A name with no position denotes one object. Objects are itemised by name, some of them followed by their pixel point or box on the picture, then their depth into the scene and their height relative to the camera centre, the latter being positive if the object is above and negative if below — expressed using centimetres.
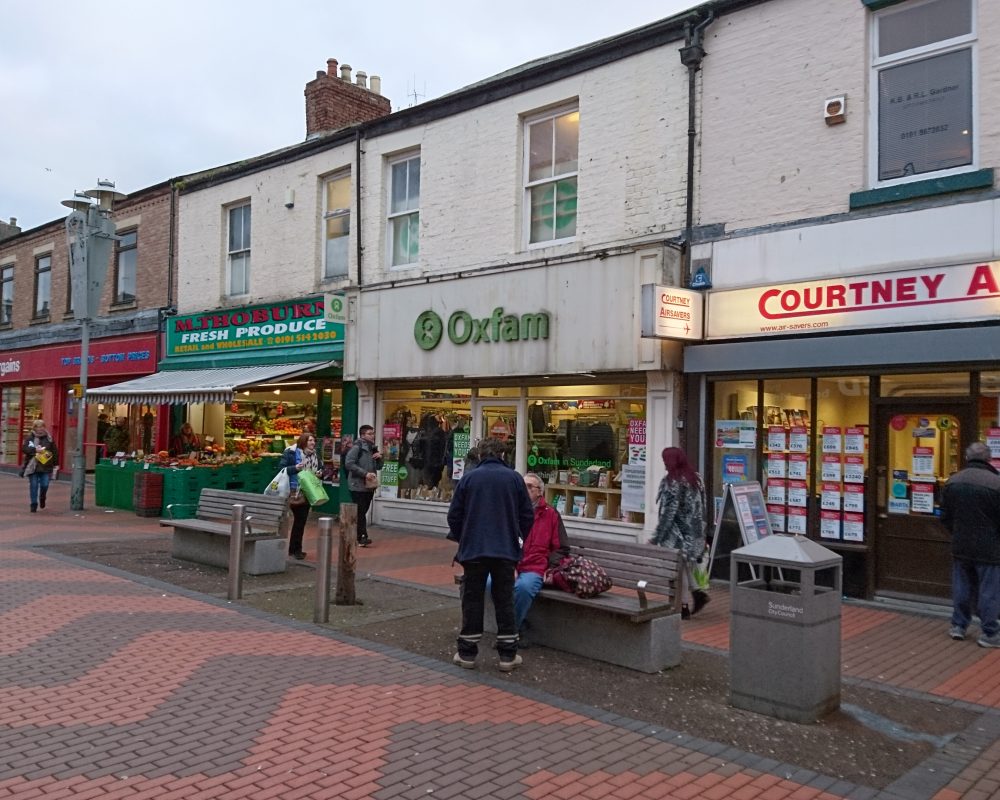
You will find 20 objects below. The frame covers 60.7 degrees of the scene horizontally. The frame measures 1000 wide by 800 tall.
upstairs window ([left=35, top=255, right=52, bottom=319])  2386 +348
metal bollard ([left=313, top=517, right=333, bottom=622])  734 -138
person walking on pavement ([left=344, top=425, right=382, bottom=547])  1166 -77
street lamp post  1582 +282
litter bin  510 -129
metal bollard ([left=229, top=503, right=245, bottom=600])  824 -140
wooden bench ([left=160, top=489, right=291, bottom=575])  977 -146
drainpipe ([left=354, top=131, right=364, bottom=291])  1466 +400
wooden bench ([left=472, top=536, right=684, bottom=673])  609 -145
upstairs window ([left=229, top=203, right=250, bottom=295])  1728 +329
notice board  885 -104
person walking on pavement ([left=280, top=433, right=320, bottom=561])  1068 -74
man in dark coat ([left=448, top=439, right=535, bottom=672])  605 -91
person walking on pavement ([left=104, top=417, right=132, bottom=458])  2028 -73
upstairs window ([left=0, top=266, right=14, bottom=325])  2564 +341
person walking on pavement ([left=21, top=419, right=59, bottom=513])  1509 -95
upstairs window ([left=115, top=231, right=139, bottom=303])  2034 +347
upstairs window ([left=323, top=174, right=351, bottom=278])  1527 +342
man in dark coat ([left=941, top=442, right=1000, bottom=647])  701 -92
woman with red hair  780 -83
